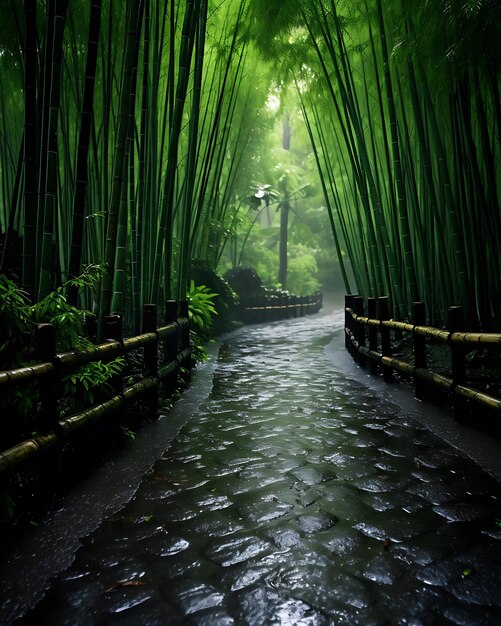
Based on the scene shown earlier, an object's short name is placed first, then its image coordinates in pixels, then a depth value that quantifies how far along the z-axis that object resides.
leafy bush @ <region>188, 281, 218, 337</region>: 6.79
